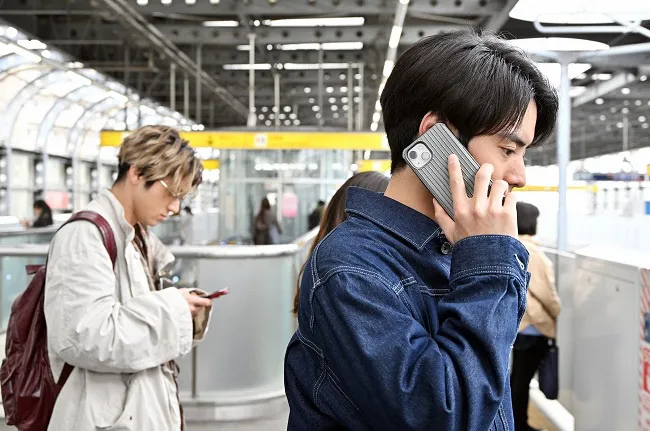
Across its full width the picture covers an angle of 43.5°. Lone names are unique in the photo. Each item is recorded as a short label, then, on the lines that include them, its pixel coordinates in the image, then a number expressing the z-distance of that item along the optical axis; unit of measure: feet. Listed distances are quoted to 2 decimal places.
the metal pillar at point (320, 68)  54.65
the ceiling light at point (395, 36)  37.52
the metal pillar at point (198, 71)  54.49
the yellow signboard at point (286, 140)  41.78
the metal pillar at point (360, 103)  59.84
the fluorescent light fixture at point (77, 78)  59.50
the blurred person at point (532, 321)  15.62
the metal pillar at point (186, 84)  64.68
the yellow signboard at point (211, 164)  68.95
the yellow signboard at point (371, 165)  73.54
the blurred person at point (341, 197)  9.97
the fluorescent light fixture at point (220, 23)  52.06
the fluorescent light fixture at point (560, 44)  19.63
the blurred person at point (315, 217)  45.73
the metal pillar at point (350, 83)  59.11
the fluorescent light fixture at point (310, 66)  65.58
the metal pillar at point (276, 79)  57.64
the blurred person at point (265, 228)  42.39
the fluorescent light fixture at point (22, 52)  46.34
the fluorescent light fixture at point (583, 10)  17.70
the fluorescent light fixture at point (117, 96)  72.48
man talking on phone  3.37
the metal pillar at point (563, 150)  20.18
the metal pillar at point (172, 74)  56.05
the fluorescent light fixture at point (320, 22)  49.83
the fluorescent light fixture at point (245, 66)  65.33
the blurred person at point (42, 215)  48.57
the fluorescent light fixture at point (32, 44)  48.13
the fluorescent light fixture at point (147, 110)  77.44
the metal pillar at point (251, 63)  47.60
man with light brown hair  6.69
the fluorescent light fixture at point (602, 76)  57.92
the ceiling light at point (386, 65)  47.65
